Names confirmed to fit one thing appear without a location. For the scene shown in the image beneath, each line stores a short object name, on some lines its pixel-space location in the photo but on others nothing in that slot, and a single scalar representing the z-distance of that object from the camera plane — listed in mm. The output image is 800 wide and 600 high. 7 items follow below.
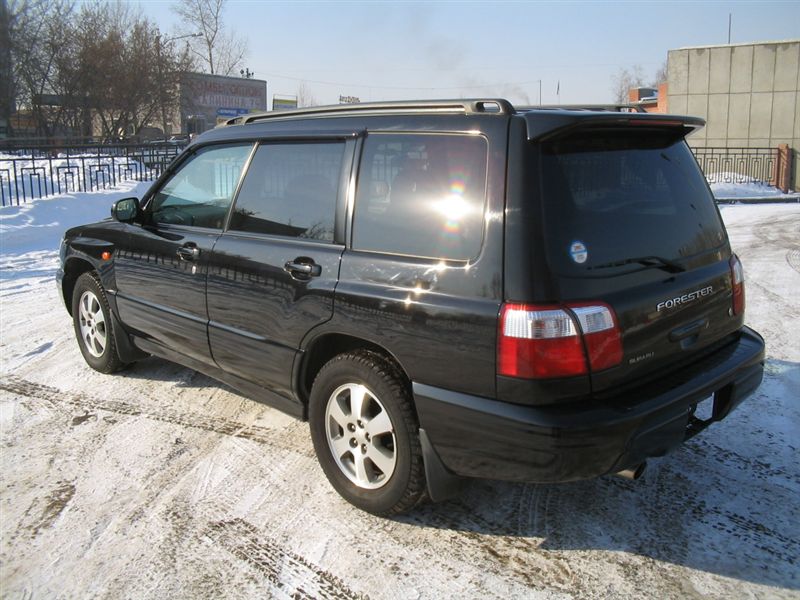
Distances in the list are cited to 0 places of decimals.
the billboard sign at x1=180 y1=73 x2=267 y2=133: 42125
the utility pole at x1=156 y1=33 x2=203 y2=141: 36719
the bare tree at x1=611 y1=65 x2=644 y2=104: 82725
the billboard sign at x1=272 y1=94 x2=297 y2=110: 61978
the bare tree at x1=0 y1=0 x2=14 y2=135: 31000
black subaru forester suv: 2623
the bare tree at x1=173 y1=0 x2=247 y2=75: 54938
